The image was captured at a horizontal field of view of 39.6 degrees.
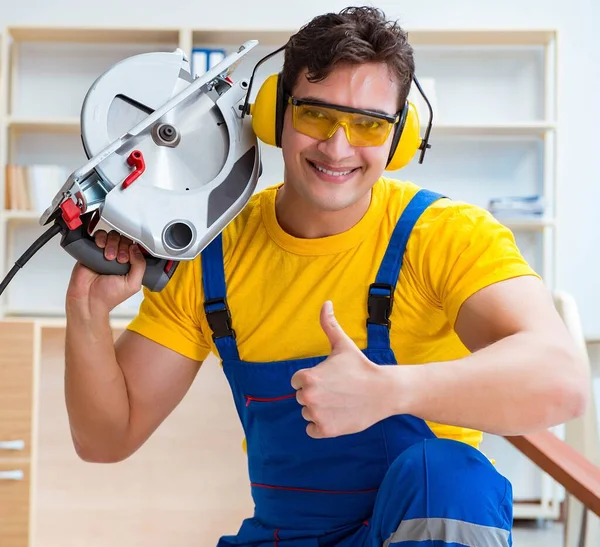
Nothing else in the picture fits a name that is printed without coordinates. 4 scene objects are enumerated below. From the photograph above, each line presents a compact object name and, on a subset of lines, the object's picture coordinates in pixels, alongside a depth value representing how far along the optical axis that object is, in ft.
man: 3.95
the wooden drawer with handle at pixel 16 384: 8.79
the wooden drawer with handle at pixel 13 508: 8.70
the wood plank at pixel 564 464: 4.00
